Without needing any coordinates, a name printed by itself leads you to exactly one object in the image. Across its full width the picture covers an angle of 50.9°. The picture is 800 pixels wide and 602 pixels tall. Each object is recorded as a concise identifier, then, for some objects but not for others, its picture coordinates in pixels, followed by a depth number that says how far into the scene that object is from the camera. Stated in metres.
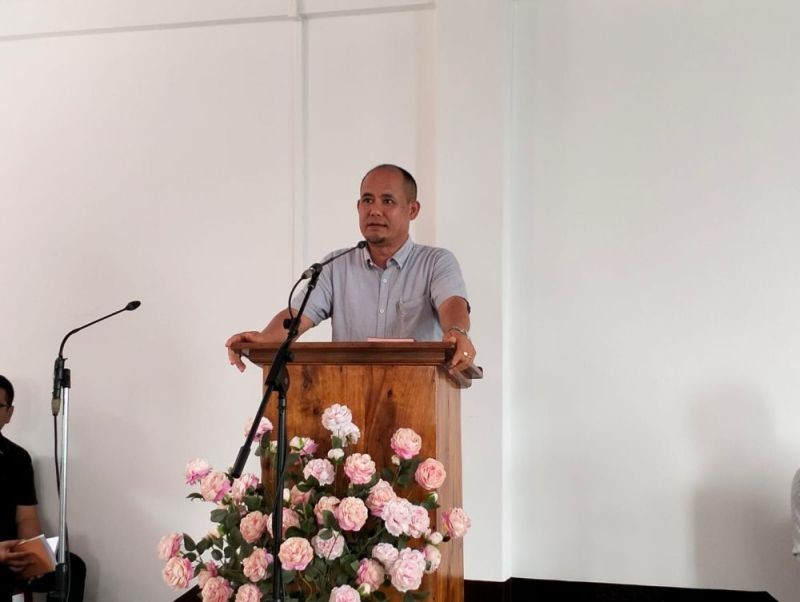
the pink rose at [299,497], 2.13
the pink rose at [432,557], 2.09
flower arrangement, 2.02
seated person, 4.21
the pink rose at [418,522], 2.04
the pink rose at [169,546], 2.17
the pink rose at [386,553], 2.02
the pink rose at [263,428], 2.26
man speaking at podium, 2.87
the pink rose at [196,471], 2.20
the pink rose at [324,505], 2.07
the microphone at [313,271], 2.01
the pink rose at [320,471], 2.12
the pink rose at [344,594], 1.97
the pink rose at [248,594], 2.02
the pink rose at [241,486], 2.21
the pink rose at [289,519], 2.10
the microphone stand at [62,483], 3.11
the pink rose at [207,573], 2.15
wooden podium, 2.25
